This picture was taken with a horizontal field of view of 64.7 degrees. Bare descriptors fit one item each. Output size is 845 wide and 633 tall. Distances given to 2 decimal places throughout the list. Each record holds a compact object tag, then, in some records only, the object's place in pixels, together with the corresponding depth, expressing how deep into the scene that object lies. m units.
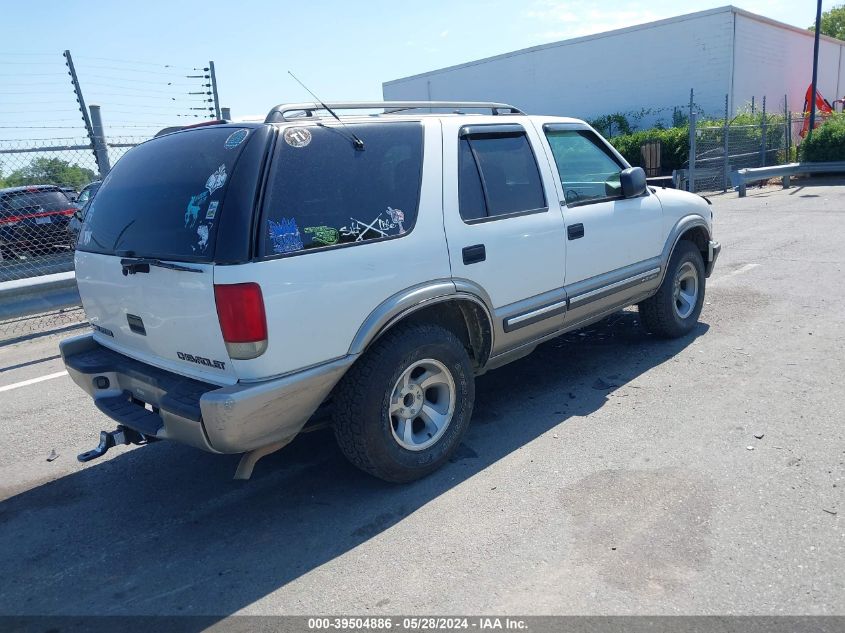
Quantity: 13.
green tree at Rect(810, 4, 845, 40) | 67.31
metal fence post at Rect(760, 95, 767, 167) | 20.30
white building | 27.05
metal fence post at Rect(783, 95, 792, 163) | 21.77
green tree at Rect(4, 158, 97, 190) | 8.92
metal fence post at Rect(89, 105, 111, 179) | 8.58
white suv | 3.08
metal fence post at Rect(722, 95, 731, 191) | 18.12
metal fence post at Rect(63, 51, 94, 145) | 9.00
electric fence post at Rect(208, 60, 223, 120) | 9.87
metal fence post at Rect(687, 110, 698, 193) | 16.20
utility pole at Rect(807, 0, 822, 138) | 20.67
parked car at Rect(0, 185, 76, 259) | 10.84
